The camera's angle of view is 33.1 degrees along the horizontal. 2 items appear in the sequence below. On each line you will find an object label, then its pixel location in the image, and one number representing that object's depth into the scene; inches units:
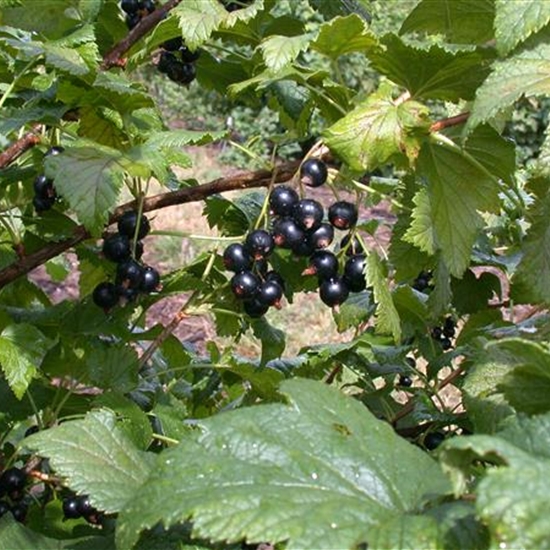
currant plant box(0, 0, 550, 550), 7.5
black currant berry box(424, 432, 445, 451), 13.7
